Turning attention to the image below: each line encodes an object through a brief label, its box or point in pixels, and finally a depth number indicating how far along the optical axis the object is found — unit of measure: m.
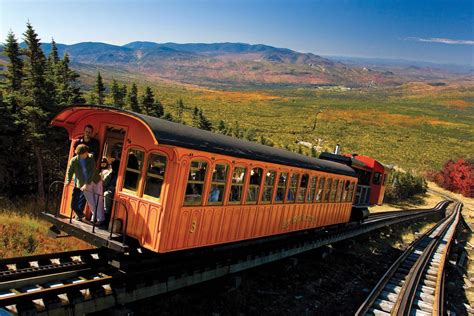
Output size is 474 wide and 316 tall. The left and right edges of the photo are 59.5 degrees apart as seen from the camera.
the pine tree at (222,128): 56.98
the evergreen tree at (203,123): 45.56
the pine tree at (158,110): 40.08
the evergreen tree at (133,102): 36.89
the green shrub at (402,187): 53.09
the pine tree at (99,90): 36.17
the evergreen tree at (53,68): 22.67
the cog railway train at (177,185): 8.77
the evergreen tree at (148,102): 38.28
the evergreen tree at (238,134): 61.03
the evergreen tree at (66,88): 24.73
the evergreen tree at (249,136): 57.10
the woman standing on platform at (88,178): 9.16
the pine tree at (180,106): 67.81
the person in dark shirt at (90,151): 9.63
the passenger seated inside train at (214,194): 9.90
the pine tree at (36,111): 20.02
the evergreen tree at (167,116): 42.82
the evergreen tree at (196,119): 48.50
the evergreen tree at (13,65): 25.52
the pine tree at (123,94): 40.81
